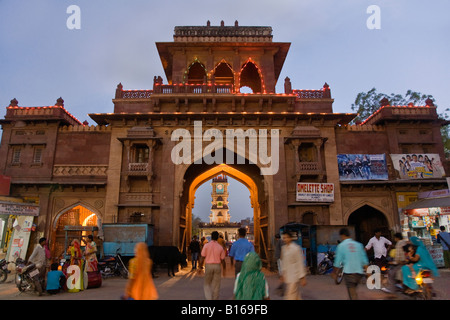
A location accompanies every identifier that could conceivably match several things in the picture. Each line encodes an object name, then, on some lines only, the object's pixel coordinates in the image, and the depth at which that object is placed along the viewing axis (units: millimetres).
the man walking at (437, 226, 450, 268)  11970
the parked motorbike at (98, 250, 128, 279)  12039
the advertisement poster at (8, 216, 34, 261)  15055
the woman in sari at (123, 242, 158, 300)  4871
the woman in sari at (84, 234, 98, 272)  9883
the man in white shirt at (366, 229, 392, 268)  9938
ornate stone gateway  16078
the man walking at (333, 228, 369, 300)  5781
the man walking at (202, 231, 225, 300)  6688
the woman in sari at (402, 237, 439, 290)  6820
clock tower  57750
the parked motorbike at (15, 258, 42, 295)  8602
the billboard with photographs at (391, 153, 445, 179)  16656
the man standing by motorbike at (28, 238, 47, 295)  8867
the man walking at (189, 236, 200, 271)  15256
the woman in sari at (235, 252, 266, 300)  4520
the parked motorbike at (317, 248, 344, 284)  13133
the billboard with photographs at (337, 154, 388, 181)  16609
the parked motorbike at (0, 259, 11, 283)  11266
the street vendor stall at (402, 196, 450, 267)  14586
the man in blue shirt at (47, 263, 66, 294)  8648
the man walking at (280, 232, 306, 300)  5082
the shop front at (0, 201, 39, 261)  14977
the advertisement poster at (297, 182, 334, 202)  15820
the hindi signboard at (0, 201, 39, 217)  13773
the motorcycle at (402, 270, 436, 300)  6773
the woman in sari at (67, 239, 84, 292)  9070
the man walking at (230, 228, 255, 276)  7027
